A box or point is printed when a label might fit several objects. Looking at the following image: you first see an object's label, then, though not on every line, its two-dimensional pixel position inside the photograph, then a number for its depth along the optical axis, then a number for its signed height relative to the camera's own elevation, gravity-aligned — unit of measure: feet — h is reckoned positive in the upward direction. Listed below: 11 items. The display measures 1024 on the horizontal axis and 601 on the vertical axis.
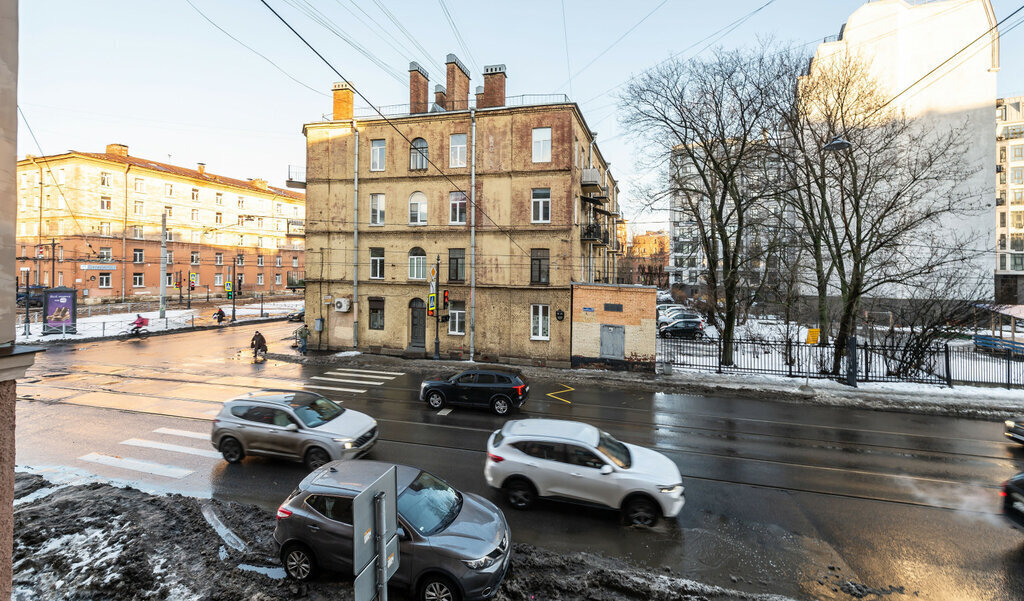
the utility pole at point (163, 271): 123.22 +6.82
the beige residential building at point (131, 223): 157.17 +27.45
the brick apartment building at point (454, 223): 82.33 +14.44
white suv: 26.43 -10.28
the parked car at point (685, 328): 111.96 -6.57
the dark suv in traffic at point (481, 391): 50.98 -10.32
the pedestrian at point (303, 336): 88.74 -7.43
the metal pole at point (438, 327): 83.05 -5.25
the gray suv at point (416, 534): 19.10 -10.45
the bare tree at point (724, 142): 75.51 +27.87
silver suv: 33.58 -10.06
